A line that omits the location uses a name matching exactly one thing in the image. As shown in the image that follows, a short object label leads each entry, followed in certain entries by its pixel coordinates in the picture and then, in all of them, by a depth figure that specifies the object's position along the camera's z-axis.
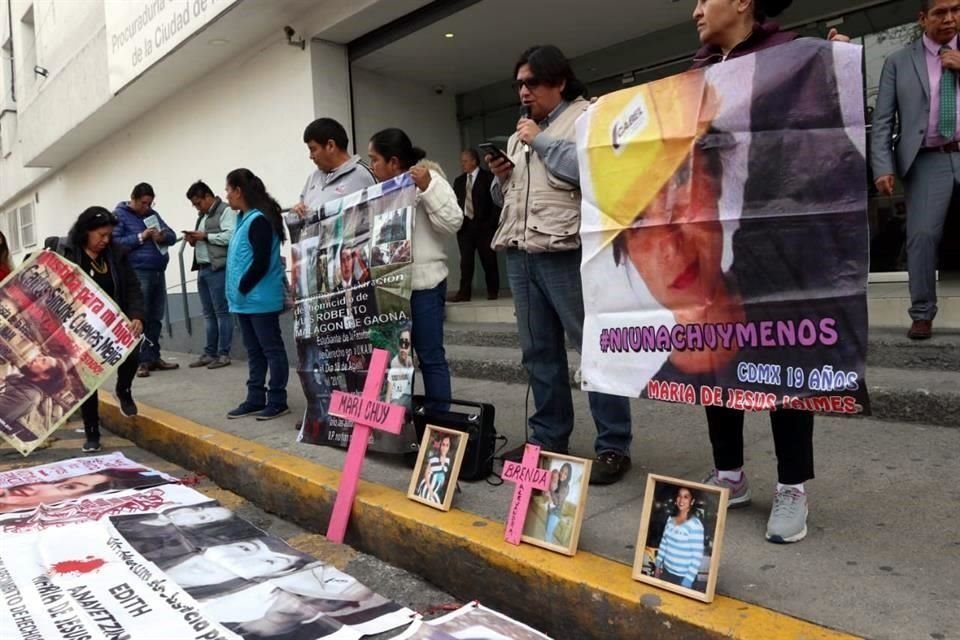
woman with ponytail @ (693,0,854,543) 2.11
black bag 3.30
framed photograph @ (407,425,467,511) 2.90
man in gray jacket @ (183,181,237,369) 7.05
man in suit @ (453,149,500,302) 7.96
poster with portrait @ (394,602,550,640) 2.16
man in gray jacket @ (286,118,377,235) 4.14
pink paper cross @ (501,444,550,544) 2.50
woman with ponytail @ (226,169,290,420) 4.61
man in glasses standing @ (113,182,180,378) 7.09
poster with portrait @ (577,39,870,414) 2.05
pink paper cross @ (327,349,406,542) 3.03
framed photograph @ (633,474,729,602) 2.03
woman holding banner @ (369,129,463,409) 3.60
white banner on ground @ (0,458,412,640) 2.20
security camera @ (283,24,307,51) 7.50
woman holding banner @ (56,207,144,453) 4.75
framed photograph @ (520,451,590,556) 2.39
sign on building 7.48
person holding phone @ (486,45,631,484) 2.97
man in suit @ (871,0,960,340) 3.57
